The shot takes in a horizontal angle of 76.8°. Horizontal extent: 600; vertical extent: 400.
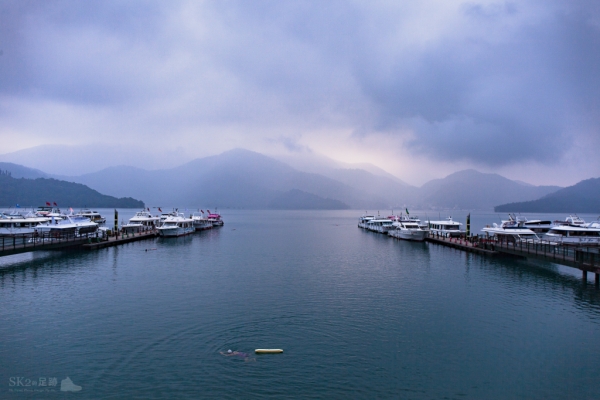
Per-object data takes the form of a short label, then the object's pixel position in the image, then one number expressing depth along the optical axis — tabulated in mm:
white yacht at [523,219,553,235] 70688
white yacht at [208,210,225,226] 127338
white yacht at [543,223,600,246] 54188
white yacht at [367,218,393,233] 99356
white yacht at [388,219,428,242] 76250
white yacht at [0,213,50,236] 59281
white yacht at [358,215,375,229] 123750
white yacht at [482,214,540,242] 56031
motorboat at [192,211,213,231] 105188
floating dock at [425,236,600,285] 34531
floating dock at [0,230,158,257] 42250
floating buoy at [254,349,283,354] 19062
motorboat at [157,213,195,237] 80562
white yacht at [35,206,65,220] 91038
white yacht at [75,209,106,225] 100375
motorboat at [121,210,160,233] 80250
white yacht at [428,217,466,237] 74812
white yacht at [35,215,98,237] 56875
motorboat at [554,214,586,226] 71850
